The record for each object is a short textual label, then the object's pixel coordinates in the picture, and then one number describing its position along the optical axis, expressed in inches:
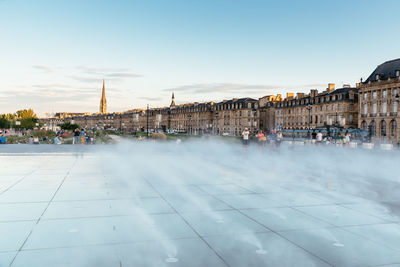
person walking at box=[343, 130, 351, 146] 1168.1
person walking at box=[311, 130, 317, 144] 1349.3
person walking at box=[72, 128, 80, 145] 1263.5
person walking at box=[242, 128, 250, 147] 1029.5
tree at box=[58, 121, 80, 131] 4007.4
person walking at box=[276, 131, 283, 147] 1035.3
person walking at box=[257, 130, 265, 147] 1042.4
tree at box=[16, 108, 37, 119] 5439.0
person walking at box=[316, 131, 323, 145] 1120.0
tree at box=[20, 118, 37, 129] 4530.0
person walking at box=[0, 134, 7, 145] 1209.4
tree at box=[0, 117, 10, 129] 4146.2
